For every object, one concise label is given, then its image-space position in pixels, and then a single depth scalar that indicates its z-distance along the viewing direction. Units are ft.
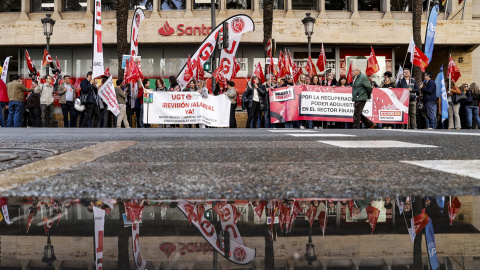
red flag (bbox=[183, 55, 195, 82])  57.88
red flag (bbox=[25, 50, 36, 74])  71.56
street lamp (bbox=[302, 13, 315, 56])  71.77
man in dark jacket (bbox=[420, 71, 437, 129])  54.65
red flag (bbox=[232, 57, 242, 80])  59.26
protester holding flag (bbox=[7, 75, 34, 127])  60.75
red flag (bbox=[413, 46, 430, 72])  58.44
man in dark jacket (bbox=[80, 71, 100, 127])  57.67
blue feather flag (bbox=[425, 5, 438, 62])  57.26
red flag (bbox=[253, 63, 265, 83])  66.18
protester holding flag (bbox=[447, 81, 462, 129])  59.36
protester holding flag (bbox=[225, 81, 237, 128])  57.47
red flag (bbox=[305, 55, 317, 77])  69.31
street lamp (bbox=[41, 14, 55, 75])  74.02
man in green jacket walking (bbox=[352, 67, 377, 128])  42.83
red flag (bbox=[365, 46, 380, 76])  56.75
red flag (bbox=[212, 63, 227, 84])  59.11
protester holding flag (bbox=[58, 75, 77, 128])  60.54
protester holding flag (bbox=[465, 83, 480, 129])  60.29
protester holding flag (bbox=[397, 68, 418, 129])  56.34
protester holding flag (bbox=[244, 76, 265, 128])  56.70
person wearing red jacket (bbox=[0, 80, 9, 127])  61.21
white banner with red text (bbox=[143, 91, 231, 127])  55.77
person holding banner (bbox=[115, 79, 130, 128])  55.93
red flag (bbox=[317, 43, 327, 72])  73.82
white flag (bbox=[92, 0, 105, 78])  49.08
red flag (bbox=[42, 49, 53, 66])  68.08
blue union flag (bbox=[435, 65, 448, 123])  57.11
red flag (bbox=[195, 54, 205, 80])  58.34
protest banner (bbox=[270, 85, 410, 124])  54.60
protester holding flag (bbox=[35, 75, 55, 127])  60.70
